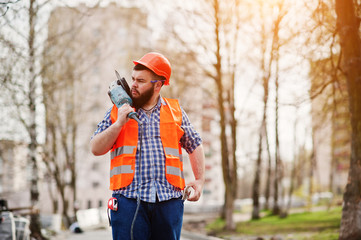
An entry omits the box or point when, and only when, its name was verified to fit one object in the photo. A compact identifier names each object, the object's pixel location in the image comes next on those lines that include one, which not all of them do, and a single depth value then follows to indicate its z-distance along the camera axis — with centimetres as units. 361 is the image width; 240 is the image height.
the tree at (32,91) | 1422
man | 326
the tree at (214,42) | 1819
